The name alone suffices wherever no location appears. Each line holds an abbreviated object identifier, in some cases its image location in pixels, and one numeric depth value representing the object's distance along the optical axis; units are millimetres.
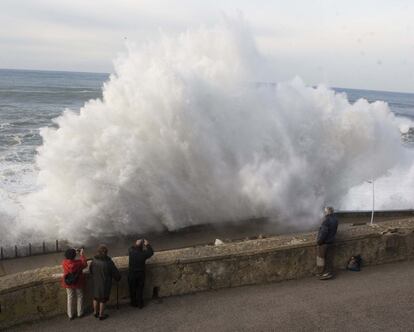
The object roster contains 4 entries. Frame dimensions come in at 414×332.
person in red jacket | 5809
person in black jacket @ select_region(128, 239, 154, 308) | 6008
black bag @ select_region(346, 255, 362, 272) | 7188
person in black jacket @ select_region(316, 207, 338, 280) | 6824
